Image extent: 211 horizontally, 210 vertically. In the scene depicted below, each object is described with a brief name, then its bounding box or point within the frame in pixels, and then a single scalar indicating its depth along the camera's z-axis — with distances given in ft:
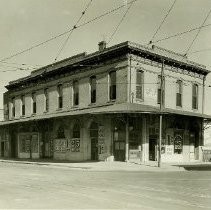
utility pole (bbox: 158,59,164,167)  80.33
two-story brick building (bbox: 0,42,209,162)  92.38
